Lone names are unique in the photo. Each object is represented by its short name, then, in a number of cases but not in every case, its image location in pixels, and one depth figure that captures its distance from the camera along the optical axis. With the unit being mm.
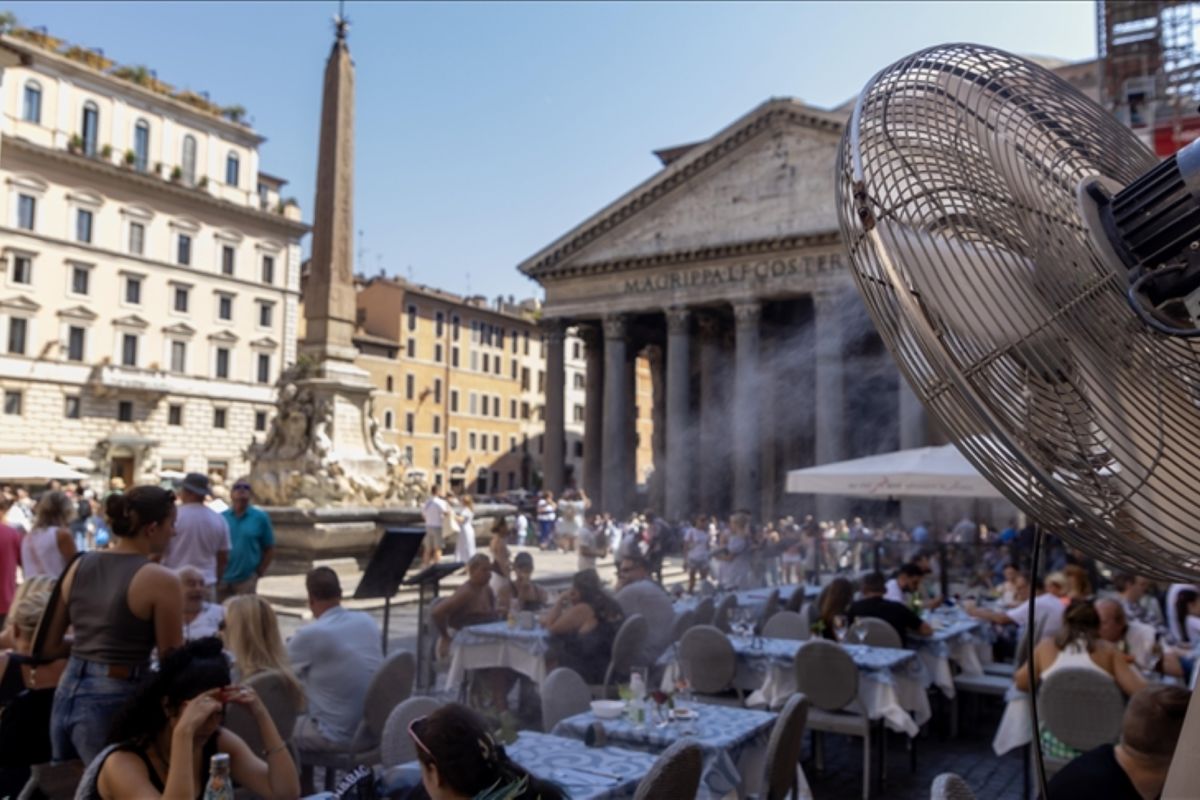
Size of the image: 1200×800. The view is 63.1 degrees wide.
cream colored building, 33438
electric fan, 991
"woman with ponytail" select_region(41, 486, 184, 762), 3379
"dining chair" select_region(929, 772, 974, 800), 2789
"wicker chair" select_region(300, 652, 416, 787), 4543
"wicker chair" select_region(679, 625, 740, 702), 6375
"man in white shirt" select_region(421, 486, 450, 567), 12992
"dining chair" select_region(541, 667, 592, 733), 4641
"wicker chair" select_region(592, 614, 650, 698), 6402
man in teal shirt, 7477
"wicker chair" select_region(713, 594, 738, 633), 8008
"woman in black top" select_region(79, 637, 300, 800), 2637
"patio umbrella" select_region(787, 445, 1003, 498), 10469
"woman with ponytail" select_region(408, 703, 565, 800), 2441
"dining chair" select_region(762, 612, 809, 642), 7562
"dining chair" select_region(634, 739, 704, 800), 2998
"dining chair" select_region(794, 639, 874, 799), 5656
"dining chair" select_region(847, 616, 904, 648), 6613
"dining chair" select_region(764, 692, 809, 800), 3830
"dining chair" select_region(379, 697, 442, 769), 3686
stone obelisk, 12953
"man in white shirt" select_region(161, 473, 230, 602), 6652
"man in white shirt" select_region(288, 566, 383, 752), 4613
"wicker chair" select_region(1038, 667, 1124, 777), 4711
